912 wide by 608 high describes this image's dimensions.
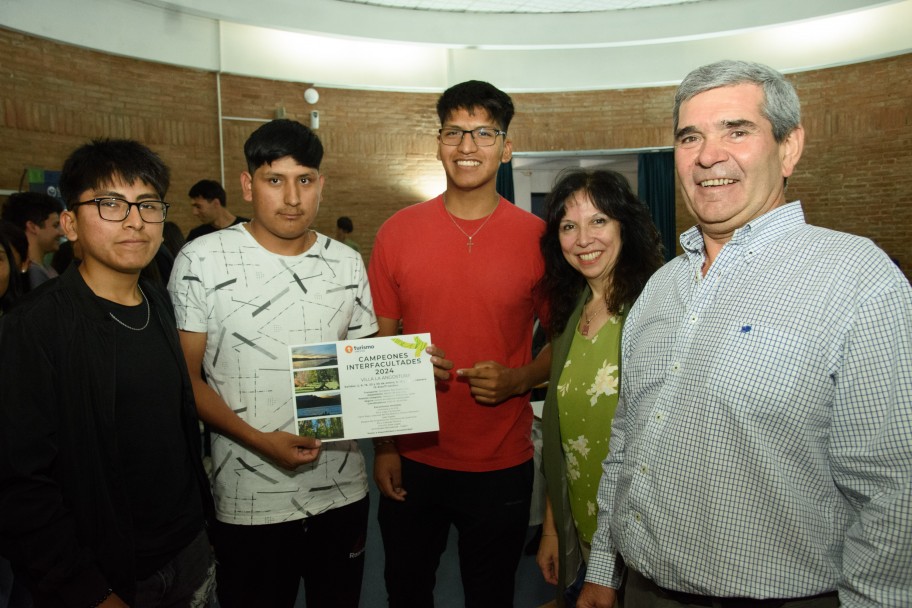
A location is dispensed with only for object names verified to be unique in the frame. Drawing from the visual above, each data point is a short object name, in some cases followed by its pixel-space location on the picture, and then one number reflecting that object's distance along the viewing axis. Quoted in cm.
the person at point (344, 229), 1076
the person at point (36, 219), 490
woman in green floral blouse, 234
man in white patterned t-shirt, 217
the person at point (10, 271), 317
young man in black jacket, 163
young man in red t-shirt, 251
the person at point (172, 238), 544
